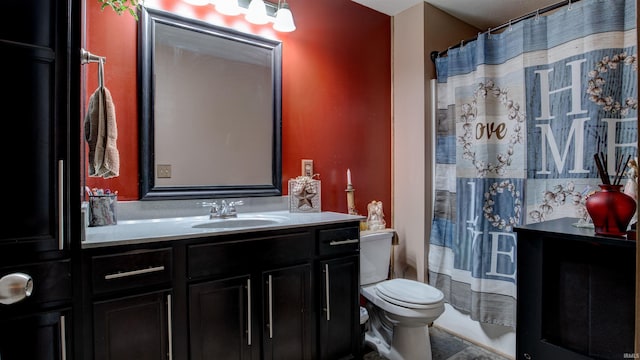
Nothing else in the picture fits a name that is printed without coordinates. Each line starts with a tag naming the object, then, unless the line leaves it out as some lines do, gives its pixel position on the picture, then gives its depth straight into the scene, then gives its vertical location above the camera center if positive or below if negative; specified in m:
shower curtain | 1.64 +0.25
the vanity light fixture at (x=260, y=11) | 1.90 +0.98
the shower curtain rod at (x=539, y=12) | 1.81 +0.94
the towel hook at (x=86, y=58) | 1.20 +0.45
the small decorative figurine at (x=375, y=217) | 2.39 -0.29
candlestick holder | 2.34 -0.17
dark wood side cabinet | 1.26 -0.48
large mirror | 1.73 +0.38
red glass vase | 1.26 -0.13
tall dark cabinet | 1.00 +0.01
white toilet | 1.85 -0.73
